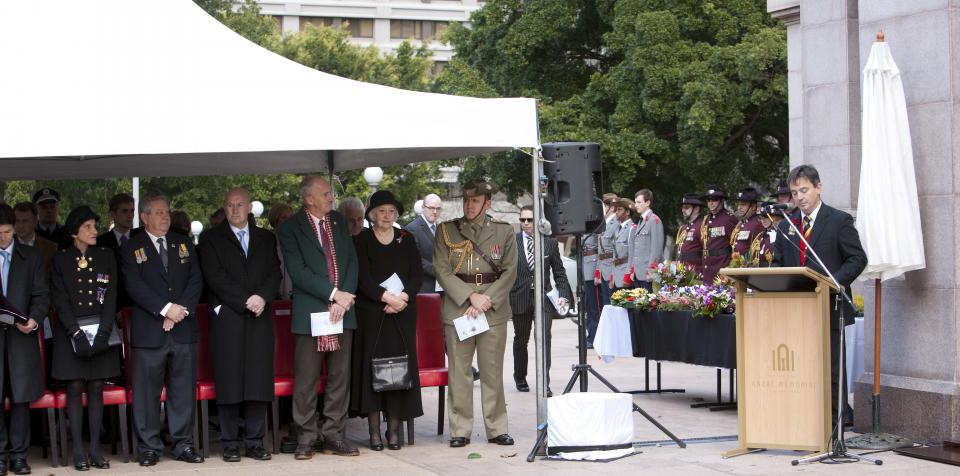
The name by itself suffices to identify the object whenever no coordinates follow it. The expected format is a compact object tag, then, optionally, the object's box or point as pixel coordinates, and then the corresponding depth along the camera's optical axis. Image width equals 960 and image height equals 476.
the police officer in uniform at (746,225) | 14.34
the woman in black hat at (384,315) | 10.18
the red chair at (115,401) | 9.70
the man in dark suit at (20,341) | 9.24
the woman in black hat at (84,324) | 9.41
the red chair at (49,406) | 9.59
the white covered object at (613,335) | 13.26
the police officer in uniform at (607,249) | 18.88
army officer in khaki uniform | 10.30
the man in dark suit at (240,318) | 9.85
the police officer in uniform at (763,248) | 12.96
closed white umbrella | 9.60
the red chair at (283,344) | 10.54
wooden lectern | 9.26
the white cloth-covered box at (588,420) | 9.55
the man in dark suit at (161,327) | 9.64
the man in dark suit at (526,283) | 13.38
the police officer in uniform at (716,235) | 14.96
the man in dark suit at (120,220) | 11.19
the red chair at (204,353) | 10.33
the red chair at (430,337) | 10.91
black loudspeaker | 9.84
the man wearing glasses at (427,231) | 13.91
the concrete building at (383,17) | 71.00
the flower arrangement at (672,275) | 13.17
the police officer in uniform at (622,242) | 18.36
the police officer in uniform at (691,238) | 15.49
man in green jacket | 9.91
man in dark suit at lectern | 9.48
